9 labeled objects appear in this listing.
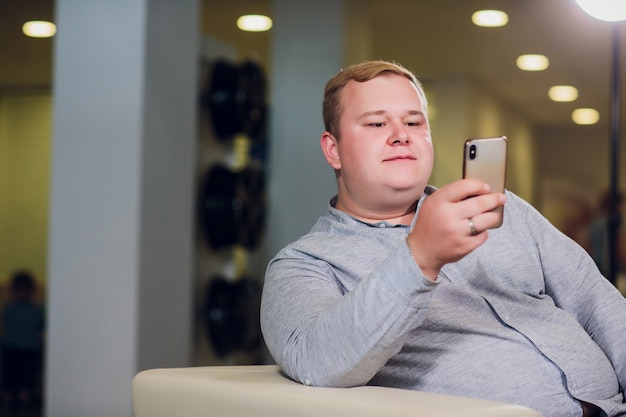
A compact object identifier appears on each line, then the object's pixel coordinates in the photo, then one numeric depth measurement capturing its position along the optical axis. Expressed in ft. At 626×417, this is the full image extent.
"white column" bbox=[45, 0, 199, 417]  12.99
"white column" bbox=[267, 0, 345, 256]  18.58
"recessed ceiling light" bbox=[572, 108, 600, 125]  22.64
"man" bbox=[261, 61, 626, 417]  4.32
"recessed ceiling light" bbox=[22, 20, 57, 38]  21.35
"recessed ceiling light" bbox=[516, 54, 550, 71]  22.75
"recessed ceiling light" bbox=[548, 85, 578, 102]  23.82
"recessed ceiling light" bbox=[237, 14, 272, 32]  20.44
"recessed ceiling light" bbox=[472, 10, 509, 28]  19.62
